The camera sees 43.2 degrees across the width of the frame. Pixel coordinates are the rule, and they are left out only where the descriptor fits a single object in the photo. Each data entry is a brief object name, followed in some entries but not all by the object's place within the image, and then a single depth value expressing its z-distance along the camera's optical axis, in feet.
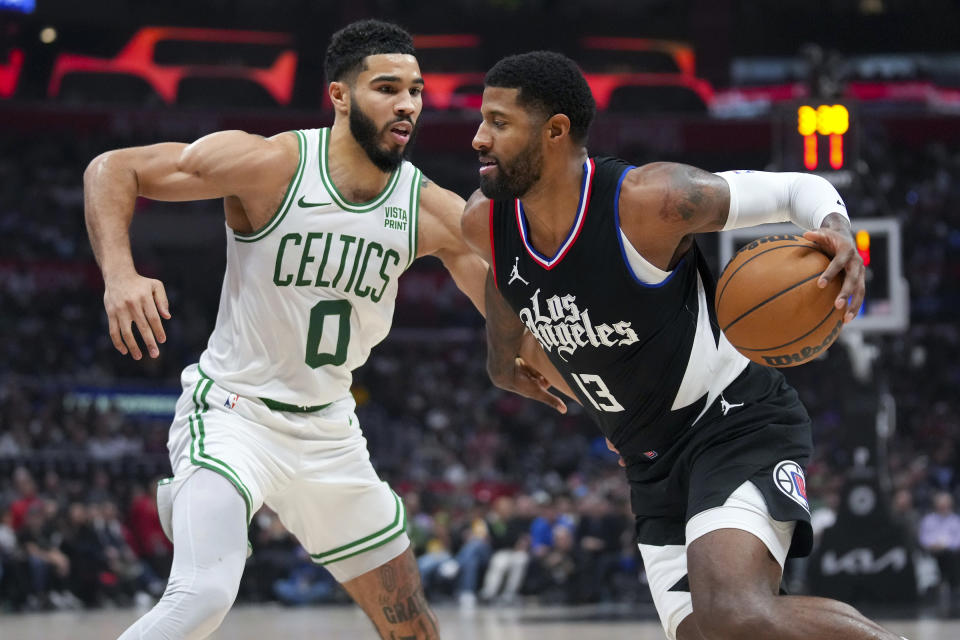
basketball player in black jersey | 12.30
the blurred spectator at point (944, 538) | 43.88
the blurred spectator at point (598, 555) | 43.34
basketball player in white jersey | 14.03
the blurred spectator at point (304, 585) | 44.65
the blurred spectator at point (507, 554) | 43.98
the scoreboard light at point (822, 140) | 33.71
